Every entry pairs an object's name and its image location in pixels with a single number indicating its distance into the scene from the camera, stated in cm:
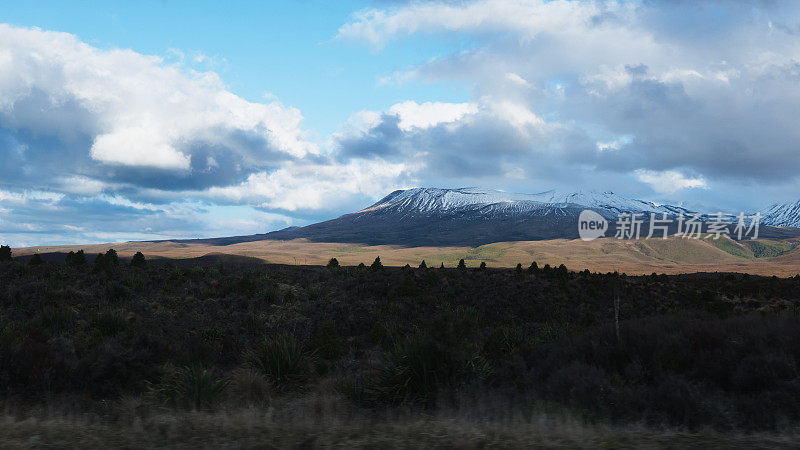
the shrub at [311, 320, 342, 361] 1547
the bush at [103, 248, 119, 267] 2831
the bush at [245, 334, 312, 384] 1199
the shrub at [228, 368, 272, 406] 982
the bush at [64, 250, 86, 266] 2853
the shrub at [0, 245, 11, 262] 2977
